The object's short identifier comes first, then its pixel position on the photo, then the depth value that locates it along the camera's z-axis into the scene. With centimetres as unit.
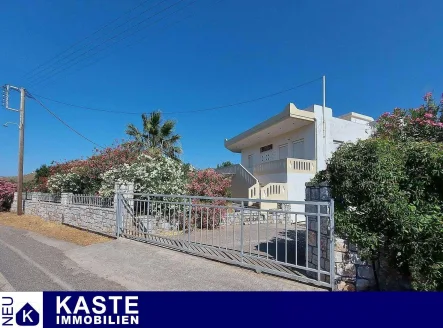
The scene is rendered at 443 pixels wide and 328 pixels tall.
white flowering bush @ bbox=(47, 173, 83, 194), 1280
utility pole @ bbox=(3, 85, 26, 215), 1594
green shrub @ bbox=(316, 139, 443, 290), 353
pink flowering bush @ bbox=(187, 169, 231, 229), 1061
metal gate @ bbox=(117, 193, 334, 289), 421
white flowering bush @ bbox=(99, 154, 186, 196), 953
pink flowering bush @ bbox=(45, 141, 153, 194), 1190
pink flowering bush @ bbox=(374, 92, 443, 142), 778
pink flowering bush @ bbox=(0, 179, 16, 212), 1859
